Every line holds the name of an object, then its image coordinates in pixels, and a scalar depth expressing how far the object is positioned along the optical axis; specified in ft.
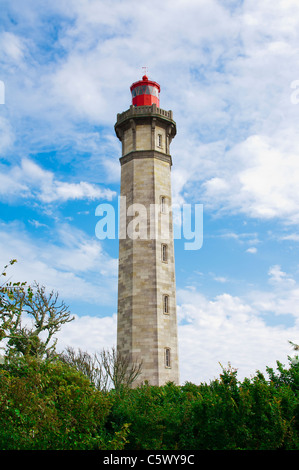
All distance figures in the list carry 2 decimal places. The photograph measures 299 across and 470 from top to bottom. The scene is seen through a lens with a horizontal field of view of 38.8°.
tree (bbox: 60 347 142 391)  83.05
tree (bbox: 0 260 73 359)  91.07
